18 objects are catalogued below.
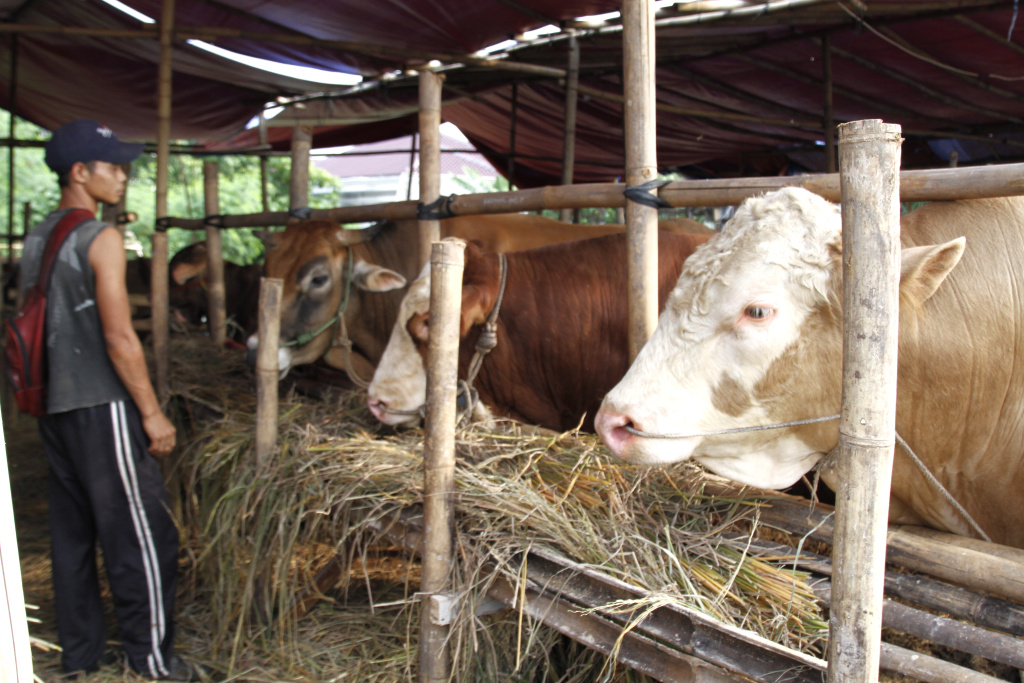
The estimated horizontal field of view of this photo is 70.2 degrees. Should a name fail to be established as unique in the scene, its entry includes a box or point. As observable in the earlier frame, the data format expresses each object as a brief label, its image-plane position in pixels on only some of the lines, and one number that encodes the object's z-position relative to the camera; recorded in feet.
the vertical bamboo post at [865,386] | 4.06
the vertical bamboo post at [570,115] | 18.93
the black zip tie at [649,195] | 7.51
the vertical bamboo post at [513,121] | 23.04
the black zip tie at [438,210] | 10.51
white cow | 5.73
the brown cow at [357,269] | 13.66
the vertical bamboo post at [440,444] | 6.98
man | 9.49
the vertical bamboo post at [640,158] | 7.40
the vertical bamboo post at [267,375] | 9.96
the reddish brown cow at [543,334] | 10.09
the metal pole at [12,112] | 19.49
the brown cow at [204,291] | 20.12
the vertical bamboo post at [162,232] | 13.57
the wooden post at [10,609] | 3.48
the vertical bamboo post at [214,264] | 16.66
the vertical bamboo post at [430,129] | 10.03
